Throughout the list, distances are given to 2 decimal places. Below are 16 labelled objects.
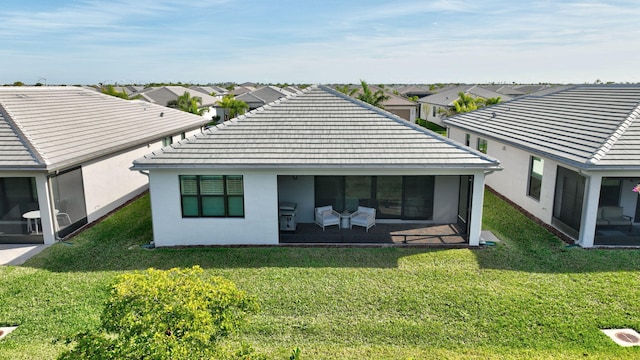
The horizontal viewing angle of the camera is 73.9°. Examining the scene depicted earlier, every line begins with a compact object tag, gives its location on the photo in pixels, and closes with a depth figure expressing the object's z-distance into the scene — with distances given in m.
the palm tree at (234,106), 40.08
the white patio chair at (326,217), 13.53
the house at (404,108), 45.84
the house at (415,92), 82.81
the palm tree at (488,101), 36.59
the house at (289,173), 11.77
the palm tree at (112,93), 33.64
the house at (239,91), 62.36
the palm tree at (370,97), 30.30
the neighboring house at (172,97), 44.89
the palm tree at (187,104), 36.97
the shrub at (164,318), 4.47
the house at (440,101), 44.00
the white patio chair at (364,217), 13.36
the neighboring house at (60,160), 12.44
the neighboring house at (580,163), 11.77
